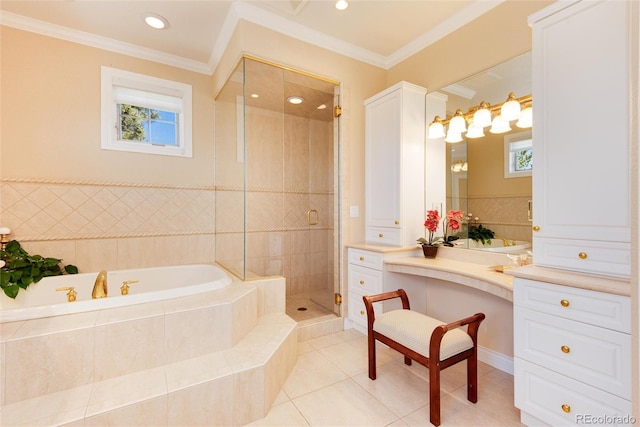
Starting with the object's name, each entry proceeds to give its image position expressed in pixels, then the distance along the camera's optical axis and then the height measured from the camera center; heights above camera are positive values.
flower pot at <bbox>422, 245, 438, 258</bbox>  2.47 -0.34
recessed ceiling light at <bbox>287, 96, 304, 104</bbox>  2.82 +1.17
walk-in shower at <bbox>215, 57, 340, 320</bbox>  2.62 +0.34
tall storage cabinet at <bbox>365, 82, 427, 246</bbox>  2.54 +0.46
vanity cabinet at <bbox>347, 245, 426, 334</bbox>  2.43 -0.61
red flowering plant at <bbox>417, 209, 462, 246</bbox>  2.38 -0.11
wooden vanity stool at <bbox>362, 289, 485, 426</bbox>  1.51 -0.77
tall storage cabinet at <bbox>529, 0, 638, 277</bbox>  1.26 +0.37
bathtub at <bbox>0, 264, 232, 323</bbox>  1.56 -0.56
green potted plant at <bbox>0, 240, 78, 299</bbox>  1.92 -0.41
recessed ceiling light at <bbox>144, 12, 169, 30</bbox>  2.29 +1.63
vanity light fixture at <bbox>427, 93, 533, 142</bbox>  1.94 +0.73
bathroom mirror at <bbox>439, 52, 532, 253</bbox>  1.96 +0.32
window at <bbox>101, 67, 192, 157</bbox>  2.62 +1.02
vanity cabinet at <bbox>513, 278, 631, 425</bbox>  1.15 -0.65
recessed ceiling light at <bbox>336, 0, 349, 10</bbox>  2.16 +1.64
